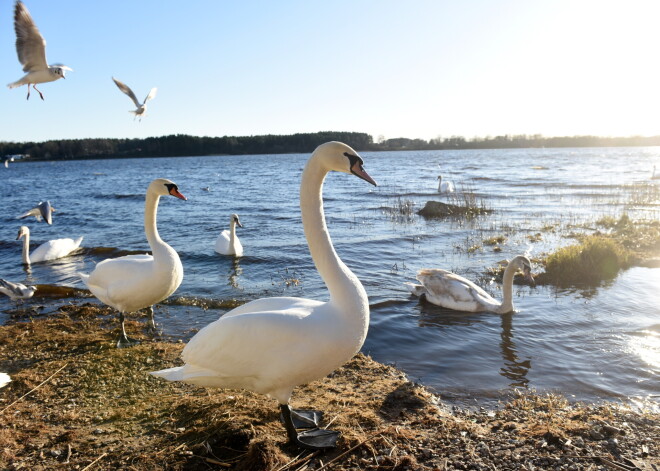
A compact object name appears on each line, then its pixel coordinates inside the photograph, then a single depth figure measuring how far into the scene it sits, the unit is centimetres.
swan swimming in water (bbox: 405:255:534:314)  791
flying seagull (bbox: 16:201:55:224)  1497
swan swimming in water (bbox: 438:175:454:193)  2585
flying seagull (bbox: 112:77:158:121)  936
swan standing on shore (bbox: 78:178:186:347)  615
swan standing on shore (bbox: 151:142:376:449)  321
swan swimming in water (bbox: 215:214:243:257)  1321
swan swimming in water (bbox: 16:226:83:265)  1313
